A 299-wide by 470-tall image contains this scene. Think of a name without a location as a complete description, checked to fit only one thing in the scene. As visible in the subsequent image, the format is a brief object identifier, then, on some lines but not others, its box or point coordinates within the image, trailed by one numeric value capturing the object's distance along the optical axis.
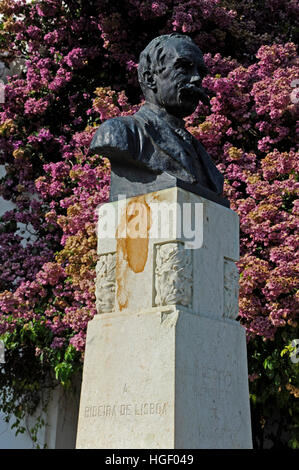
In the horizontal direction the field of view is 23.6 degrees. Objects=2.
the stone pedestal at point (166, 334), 3.79
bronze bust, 4.26
